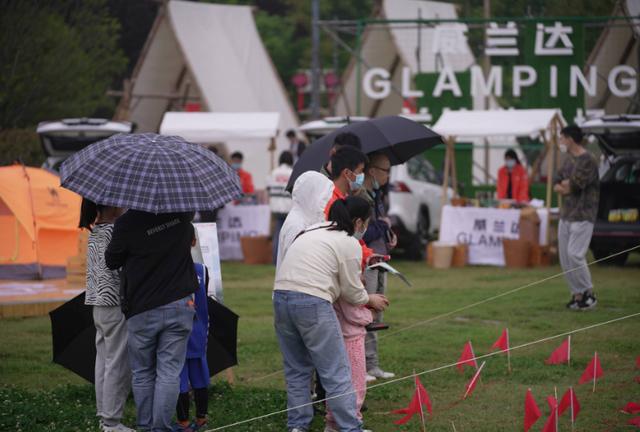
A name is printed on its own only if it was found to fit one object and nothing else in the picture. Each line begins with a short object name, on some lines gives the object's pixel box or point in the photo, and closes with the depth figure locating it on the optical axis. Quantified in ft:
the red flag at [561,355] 49.61
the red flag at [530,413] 35.28
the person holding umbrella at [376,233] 44.66
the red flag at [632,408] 39.18
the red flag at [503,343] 50.15
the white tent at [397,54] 134.31
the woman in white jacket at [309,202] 37.46
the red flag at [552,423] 33.57
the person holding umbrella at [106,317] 36.39
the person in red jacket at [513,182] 98.03
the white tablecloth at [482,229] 93.25
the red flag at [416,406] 37.73
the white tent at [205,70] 142.31
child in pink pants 36.24
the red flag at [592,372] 44.20
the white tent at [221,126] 103.24
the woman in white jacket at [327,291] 34.09
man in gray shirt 64.03
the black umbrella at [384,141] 44.79
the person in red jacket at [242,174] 100.85
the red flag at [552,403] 34.26
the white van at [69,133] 97.44
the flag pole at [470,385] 41.41
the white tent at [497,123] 93.51
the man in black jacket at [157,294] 33.08
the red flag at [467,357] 47.05
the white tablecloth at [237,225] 99.82
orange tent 76.40
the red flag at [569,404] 36.05
